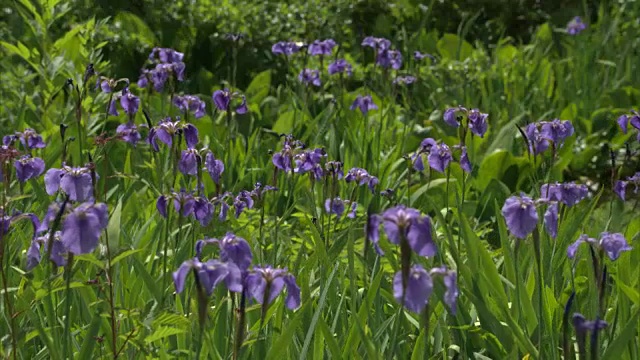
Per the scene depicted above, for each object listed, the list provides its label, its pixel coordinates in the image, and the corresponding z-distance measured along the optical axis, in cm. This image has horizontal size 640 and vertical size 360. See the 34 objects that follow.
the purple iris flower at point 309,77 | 808
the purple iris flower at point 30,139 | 558
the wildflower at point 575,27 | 1214
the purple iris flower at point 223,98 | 587
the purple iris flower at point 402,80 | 821
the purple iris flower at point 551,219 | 388
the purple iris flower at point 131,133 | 528
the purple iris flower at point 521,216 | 347
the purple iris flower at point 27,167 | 468
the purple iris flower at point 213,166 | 498
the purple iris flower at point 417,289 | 280
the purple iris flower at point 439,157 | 467
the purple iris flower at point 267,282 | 310
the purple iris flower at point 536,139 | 483
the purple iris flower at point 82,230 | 288
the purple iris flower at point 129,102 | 562
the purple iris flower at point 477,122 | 488
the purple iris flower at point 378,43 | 834
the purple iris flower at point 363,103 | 789
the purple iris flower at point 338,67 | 821
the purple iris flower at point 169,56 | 707
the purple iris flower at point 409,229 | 270
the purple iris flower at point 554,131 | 478
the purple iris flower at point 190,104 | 610
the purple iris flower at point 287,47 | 845
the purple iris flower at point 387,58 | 837
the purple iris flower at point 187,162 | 469
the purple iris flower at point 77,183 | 362
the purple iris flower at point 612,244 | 369
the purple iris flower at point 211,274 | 277
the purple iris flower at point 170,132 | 450
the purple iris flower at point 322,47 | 840
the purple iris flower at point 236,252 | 312
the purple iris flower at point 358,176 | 518
